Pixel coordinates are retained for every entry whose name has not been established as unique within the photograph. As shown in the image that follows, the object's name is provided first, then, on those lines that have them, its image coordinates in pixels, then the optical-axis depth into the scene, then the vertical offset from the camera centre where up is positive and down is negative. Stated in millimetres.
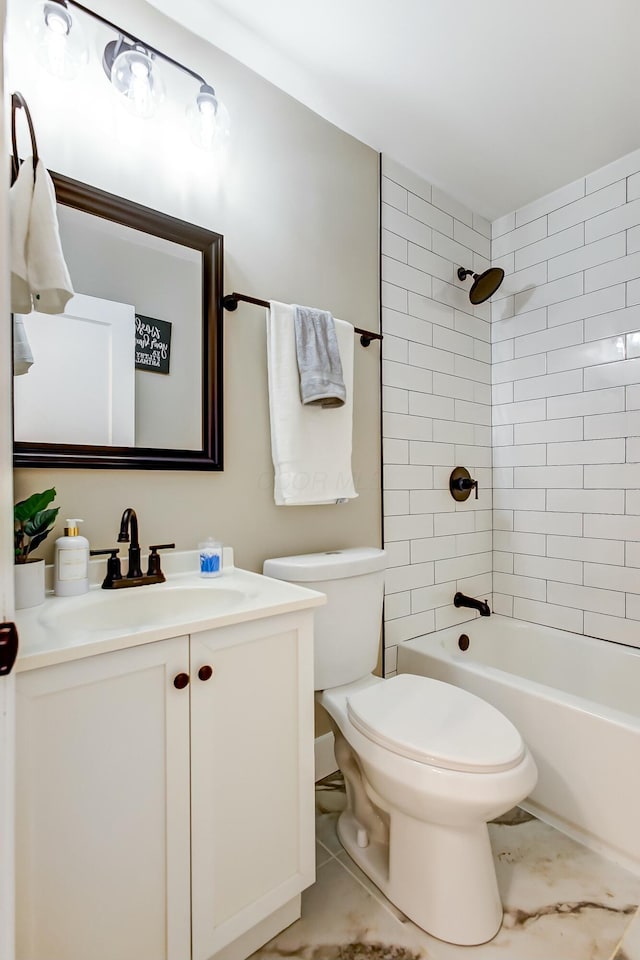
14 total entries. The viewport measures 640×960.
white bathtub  1417 -821
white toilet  1102 -684
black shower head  2264 +935
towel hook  1109 +838
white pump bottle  1175 -201
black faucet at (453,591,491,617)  2156 -566
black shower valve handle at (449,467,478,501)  2327 -16
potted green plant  1063 -132
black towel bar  1543 +581
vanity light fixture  1214 +1126
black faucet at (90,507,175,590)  1254 -220
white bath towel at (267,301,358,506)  1630 +162
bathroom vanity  822 -574
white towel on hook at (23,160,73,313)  1091 +535
